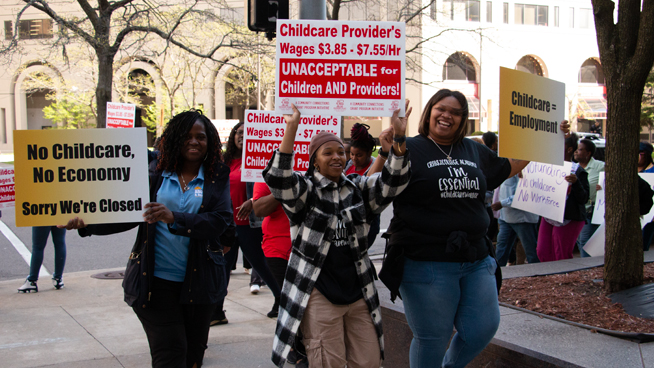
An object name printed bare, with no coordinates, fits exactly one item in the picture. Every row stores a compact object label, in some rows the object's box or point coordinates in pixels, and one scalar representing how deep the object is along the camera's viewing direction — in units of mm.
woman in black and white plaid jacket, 3195
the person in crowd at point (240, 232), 5793
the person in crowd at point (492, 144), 8109
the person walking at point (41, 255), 7184
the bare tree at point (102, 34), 11227
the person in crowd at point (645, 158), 8047
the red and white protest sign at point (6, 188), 7265
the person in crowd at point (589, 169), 7676
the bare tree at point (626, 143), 4941
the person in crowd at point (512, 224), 7000
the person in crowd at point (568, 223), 6531
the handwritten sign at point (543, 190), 6477
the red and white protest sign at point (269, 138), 5301
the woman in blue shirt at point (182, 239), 3340
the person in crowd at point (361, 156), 5073
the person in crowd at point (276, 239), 4820
